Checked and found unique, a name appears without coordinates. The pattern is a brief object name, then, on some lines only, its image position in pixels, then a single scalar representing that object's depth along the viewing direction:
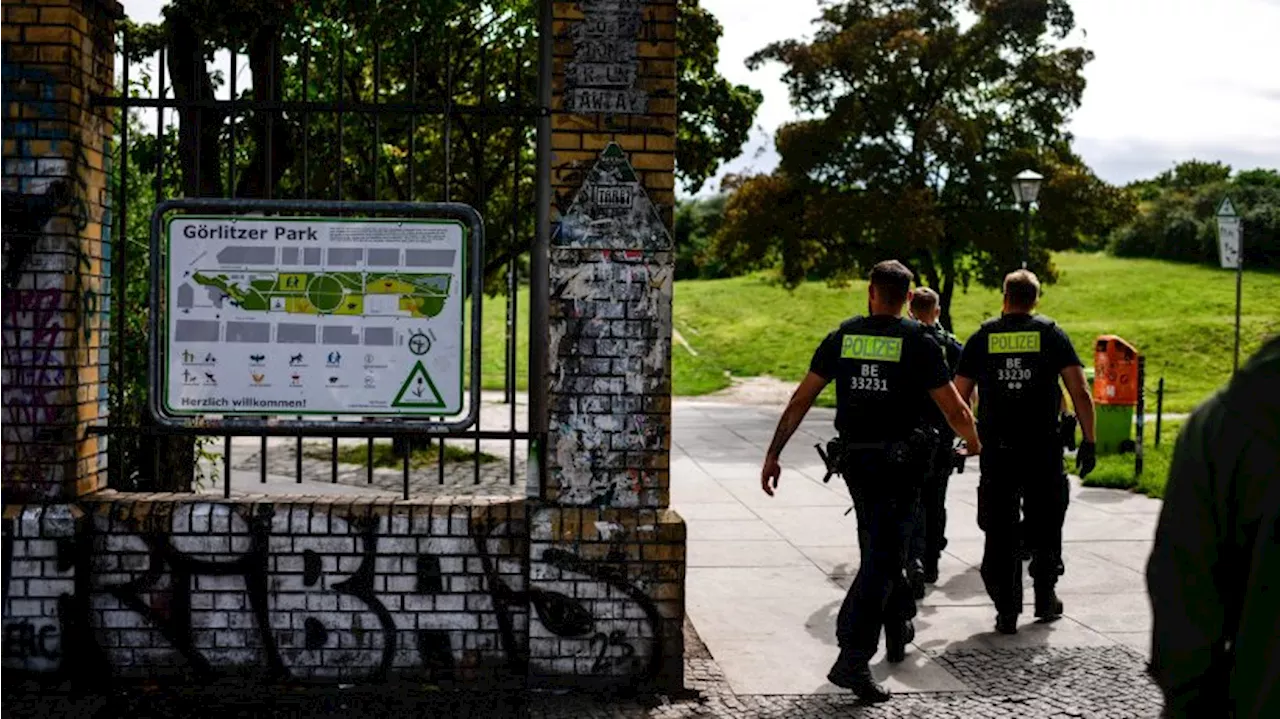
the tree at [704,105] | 20.45
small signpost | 17.20
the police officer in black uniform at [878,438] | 5.63
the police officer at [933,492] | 7.23
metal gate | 5.50
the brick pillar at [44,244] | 5.48
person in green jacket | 2.04
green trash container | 15.09
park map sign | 5.57
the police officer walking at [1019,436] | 6.84
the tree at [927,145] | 27.47
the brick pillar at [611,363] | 5.49
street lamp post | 20.78
